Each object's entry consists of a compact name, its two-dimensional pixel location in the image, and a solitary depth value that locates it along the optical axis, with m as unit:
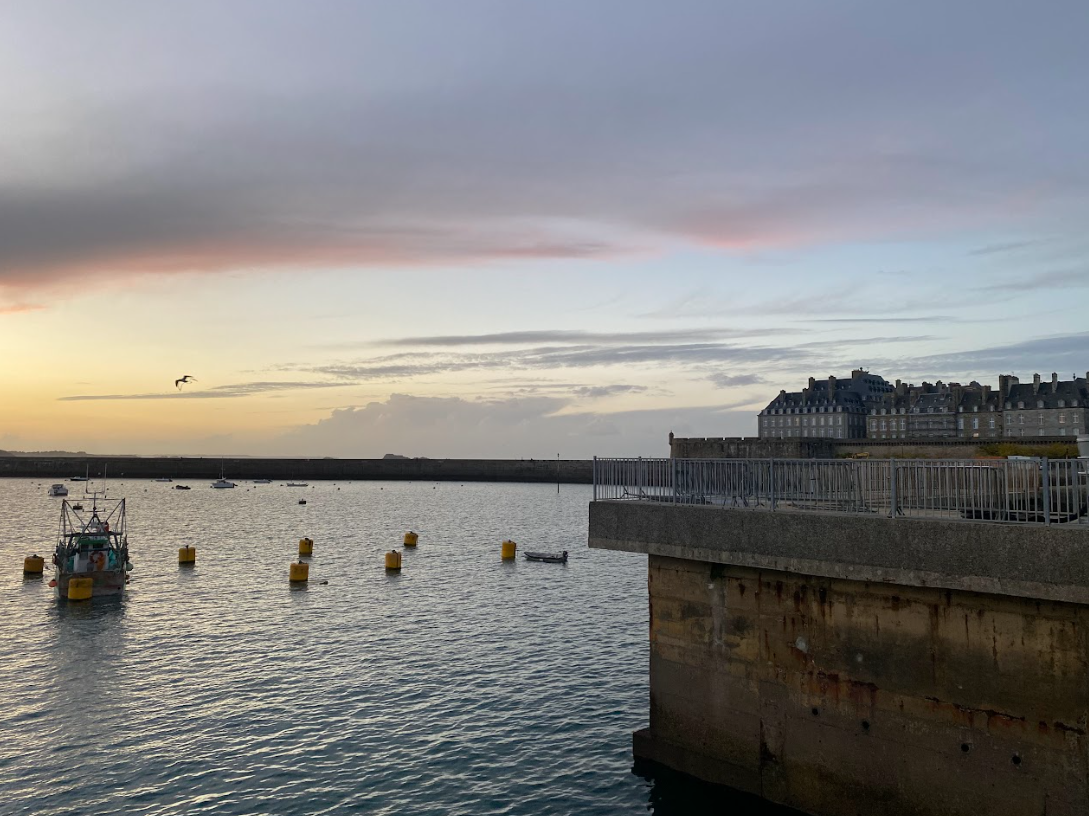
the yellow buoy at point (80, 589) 44.47
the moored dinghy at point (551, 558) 61.91
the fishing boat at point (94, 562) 46.16
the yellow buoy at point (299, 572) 50.59
